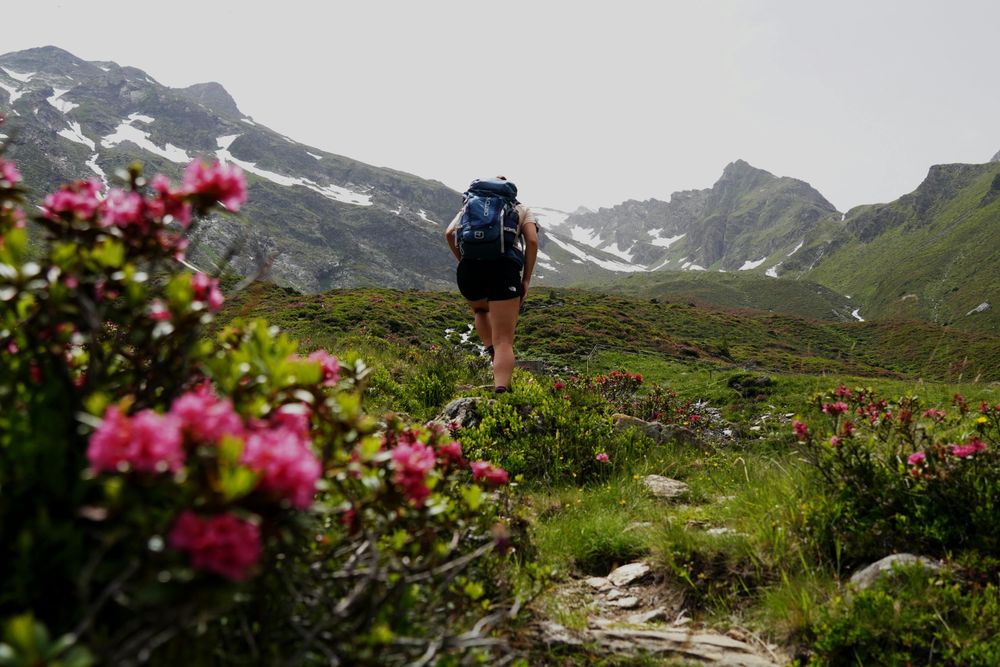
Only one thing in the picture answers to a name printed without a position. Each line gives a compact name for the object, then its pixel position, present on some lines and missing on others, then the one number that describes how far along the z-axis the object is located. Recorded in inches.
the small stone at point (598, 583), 138.7
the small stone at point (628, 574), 139.7
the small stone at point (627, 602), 130.2
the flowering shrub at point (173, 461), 41.1
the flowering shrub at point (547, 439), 203.6
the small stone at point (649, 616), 123.2
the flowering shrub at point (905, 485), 114.4
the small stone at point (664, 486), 187.6
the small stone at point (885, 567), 107.7
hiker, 223.8
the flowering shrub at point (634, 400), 358.0
